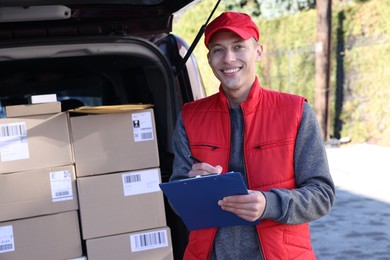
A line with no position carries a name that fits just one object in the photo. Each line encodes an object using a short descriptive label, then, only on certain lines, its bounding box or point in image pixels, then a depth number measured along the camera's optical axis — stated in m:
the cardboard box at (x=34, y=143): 2.77
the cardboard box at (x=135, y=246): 2.87
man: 1.98
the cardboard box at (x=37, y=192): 2.76
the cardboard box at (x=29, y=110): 2.79
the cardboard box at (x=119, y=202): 2.84
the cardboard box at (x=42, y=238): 2.77
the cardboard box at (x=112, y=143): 2.83
